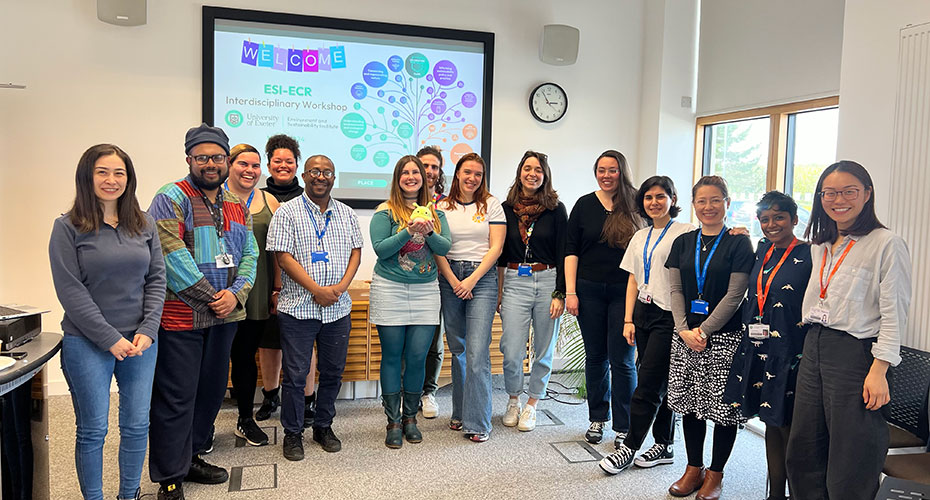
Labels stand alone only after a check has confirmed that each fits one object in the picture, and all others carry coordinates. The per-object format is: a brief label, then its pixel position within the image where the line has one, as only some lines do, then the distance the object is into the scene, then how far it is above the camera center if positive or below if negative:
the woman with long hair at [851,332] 2.26 -0.37
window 4.32 +0.58
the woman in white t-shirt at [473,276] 3.61 -0.31
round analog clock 5.35 +1.01
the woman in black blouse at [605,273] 3.54 -0.27
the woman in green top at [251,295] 3.47 -0.43
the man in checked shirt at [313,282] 3.25 -0.33
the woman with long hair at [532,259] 3.71 -0.21
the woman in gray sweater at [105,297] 2.32 -0.32
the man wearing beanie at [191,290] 2.69 -0.32
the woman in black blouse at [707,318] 2.87 -0.41
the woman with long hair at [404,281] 3.41 -0.33
